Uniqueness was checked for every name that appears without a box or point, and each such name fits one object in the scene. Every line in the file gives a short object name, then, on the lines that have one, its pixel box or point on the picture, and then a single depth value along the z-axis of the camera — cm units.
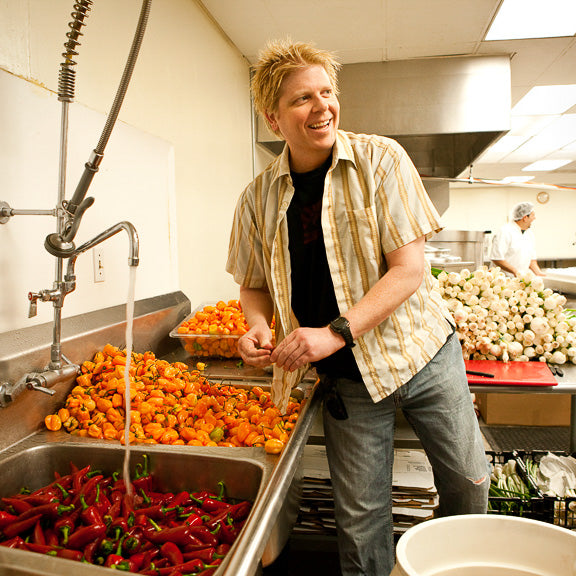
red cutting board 181
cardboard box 320
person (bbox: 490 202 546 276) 569
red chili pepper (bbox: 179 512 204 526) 110
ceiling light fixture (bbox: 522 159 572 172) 933
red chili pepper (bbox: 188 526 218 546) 106
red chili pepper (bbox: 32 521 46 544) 102
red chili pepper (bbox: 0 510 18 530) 107
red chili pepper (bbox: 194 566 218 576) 94
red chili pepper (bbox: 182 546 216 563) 100
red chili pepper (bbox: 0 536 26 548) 97
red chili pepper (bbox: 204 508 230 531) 110
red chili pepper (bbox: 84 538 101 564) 98
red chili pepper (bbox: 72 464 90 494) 120
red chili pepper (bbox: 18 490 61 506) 113
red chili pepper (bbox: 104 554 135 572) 94
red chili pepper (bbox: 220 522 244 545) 108
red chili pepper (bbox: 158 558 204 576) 95
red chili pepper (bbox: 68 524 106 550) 101
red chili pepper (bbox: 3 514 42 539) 104
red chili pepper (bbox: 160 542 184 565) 99
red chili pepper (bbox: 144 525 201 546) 105
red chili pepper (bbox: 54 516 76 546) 103
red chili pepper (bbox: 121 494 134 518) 113
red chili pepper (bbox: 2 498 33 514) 111
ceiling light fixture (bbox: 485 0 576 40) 317
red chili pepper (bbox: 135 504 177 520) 113
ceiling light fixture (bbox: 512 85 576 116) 504
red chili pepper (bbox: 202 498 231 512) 118
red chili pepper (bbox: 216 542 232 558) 102
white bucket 70
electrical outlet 183
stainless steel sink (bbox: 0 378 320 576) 121
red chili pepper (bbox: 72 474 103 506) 116
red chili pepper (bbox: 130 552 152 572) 97
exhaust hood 395
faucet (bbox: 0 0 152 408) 125
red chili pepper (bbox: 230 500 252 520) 116
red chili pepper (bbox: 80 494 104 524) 107
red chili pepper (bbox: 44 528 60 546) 103
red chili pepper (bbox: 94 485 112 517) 112
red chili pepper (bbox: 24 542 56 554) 97
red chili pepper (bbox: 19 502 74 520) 107
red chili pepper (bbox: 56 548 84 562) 96
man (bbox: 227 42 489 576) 137
